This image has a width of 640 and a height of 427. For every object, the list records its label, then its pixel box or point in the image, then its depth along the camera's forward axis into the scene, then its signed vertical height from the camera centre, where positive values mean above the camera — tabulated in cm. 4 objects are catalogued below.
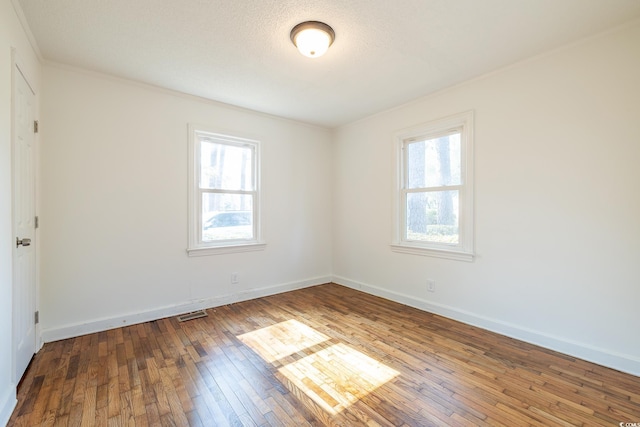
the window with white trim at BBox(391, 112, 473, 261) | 309 +28
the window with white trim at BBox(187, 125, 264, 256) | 345 +25
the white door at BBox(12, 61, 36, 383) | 190 -9
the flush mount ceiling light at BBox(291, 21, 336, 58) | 208 +131
